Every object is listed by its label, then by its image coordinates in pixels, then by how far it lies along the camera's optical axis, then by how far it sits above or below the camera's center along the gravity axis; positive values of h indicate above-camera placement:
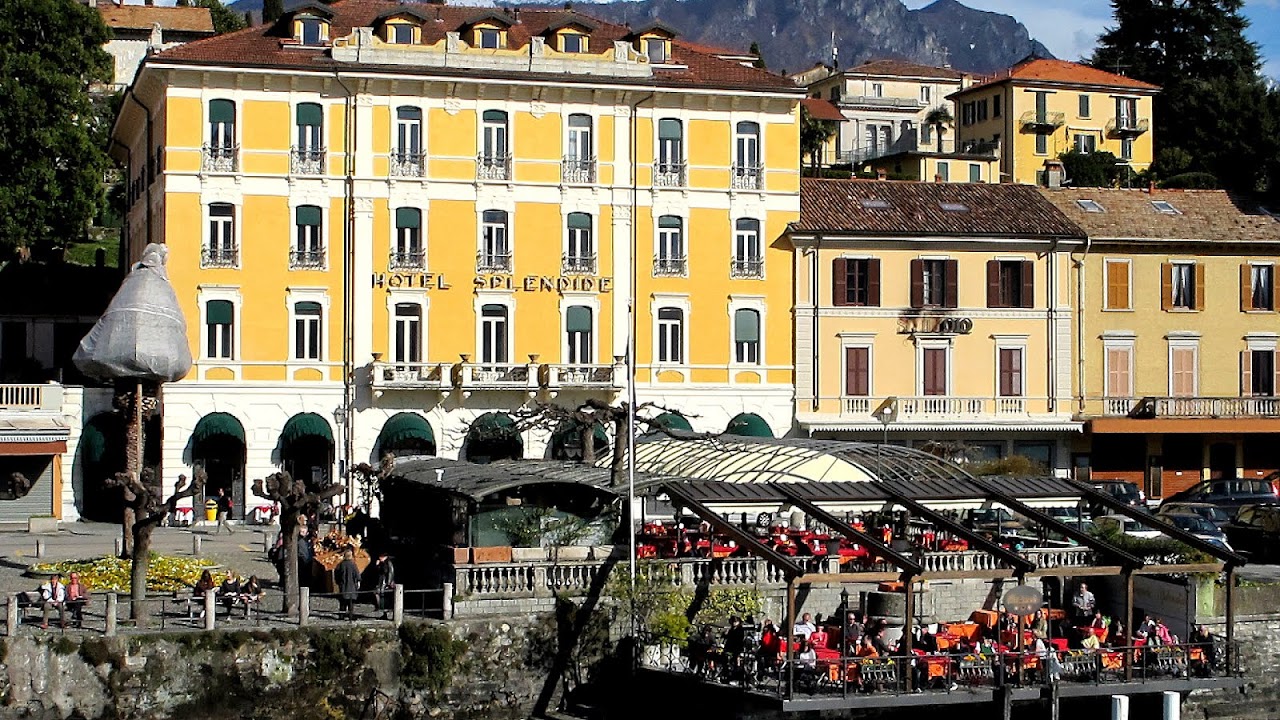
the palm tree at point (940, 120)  115.06 +14.84
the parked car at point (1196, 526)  47.06 -3.77
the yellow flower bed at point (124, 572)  37.97 -3.96
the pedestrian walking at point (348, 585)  35.69 -3.99
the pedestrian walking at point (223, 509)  53.02 -3.78
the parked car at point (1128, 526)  46.50 -3.84
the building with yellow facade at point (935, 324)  60.19 +1.47
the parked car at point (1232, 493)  56.94 -3.58
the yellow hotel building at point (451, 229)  55.38 +4.19
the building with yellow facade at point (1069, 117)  102.25 +13.36
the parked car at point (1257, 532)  49.94 -4.14
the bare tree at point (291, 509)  36.44 -2.60
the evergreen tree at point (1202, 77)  91.81 +15.80
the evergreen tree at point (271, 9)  94.22 +17.79
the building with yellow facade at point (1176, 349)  62.44 +0.72
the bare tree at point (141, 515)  35.50 -2.60
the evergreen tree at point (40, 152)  70.81 +8.08
